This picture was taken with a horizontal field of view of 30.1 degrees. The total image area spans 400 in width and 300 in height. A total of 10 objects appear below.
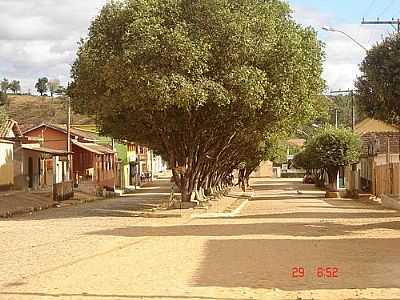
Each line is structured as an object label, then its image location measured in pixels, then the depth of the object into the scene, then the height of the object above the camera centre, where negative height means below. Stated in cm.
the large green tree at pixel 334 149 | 5769 +131
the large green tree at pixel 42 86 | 15662 +1826
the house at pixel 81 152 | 7138 +183
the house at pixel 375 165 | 4181 +0
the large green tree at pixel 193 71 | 2550 +355
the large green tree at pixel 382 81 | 2003 +230
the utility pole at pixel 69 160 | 5478 +90
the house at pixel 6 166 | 4693 +42
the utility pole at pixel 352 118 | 5822 +379
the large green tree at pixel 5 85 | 14724 +1774
